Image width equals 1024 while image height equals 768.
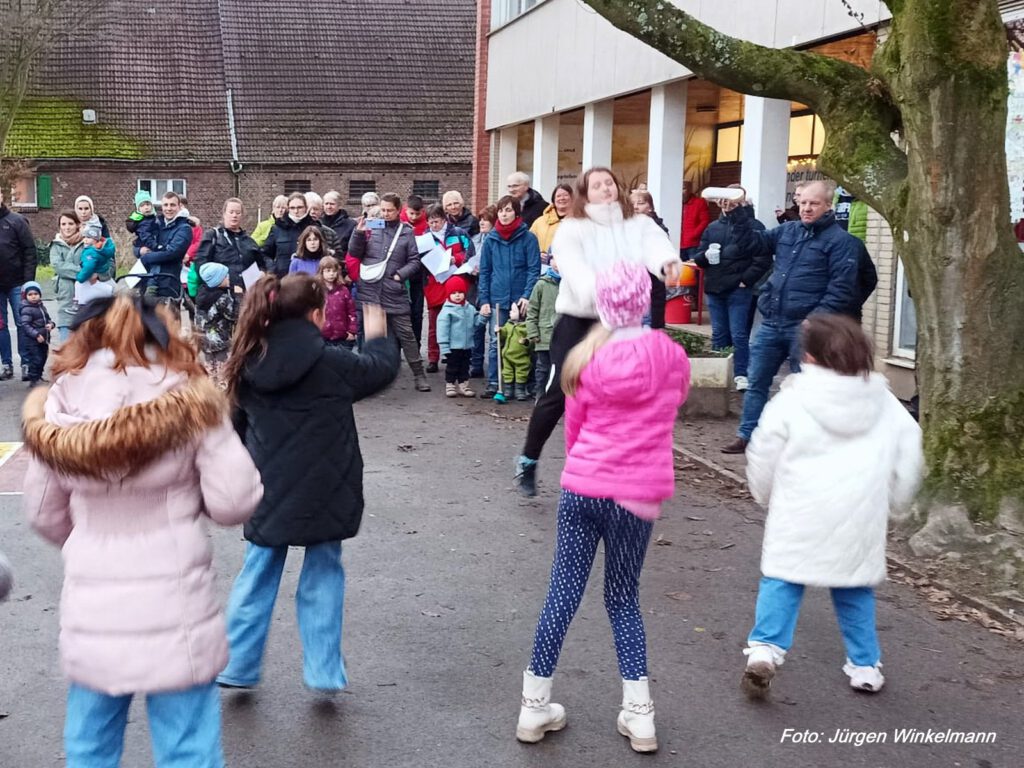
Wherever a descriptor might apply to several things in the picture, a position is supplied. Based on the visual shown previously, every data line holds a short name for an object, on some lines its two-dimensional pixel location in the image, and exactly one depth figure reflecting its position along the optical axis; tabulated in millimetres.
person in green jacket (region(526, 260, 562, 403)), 10922
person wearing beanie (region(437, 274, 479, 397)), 12516
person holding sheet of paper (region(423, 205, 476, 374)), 13250
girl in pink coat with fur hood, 3289
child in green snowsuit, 11820
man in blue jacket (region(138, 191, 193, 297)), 13469
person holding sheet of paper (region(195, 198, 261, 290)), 12445
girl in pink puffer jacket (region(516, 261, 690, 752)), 4305
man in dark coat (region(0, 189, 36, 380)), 13469
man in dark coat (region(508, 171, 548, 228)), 12867
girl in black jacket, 4492
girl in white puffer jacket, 4762
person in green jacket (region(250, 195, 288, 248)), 13690
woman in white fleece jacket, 5902
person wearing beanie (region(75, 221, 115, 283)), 13211
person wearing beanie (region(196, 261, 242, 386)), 11867
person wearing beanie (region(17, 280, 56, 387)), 12984
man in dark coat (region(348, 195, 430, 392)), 12367
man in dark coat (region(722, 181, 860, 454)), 8672
